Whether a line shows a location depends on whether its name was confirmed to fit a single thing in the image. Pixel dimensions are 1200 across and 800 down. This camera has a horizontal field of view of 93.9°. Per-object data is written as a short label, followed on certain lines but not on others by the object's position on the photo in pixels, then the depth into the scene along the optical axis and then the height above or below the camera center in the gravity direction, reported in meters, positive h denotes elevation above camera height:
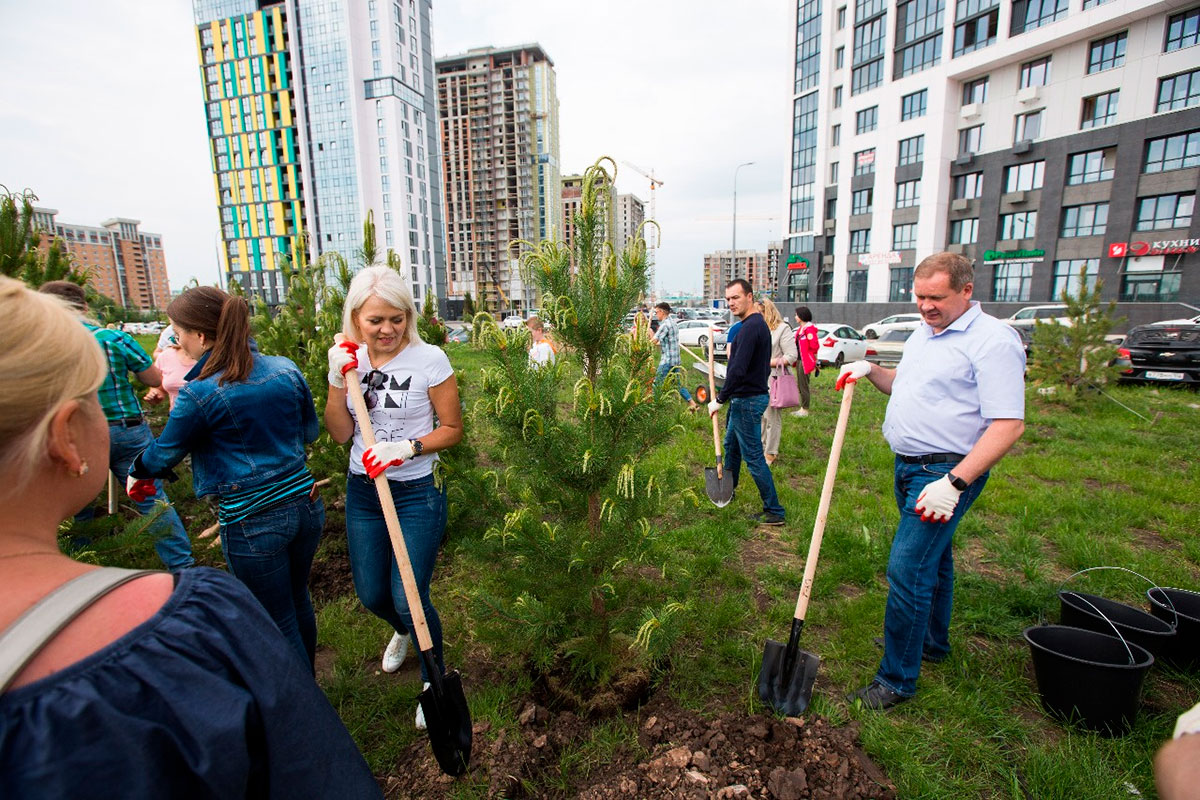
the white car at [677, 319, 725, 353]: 23.72 -1.68
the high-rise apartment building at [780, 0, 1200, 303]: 26.66 +8.17
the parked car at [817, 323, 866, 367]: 16.72 -1.59
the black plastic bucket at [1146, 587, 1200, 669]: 2.99 -1.80
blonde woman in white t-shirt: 2.64 -0.58
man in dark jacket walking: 4.96 -0.84
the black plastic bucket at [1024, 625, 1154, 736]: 2.53 -1.81
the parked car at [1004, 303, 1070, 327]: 19.75 -0.87
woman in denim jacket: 2.30 -0.60
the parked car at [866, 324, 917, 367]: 15.87 -1.60
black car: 10.64 -1.27
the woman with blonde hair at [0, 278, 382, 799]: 0.71 -0.50
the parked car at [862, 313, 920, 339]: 24.06 -1.41
